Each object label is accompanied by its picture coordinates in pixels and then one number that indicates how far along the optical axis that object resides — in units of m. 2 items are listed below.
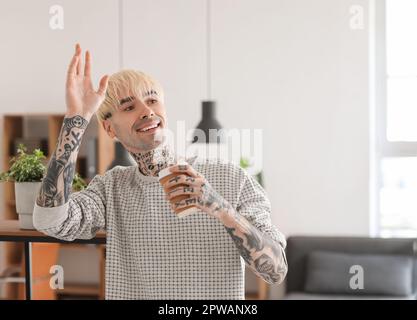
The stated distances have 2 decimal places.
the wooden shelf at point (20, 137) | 4.08
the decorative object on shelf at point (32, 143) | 4.18
